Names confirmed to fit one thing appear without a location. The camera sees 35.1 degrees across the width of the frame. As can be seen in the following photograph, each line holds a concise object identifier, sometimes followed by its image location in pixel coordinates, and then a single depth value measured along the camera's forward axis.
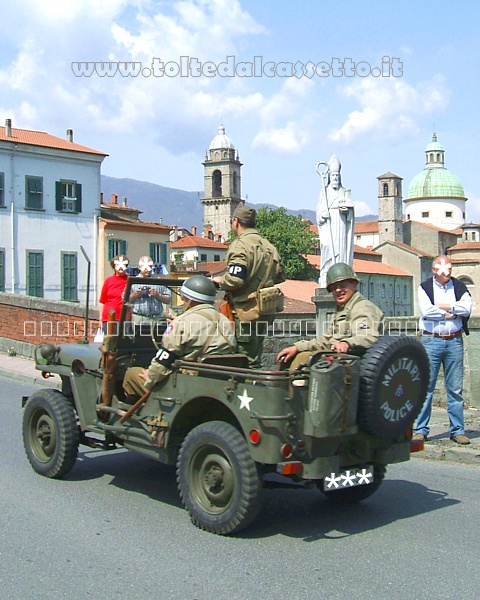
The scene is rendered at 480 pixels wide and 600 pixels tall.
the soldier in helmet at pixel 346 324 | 5.63
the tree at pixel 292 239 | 81.00
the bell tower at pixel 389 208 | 120.75
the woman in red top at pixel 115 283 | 10.01
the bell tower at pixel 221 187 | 141.88
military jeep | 5.06
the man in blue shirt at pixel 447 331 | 8.48
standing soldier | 6.59
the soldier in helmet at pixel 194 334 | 5.73
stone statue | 16.23
